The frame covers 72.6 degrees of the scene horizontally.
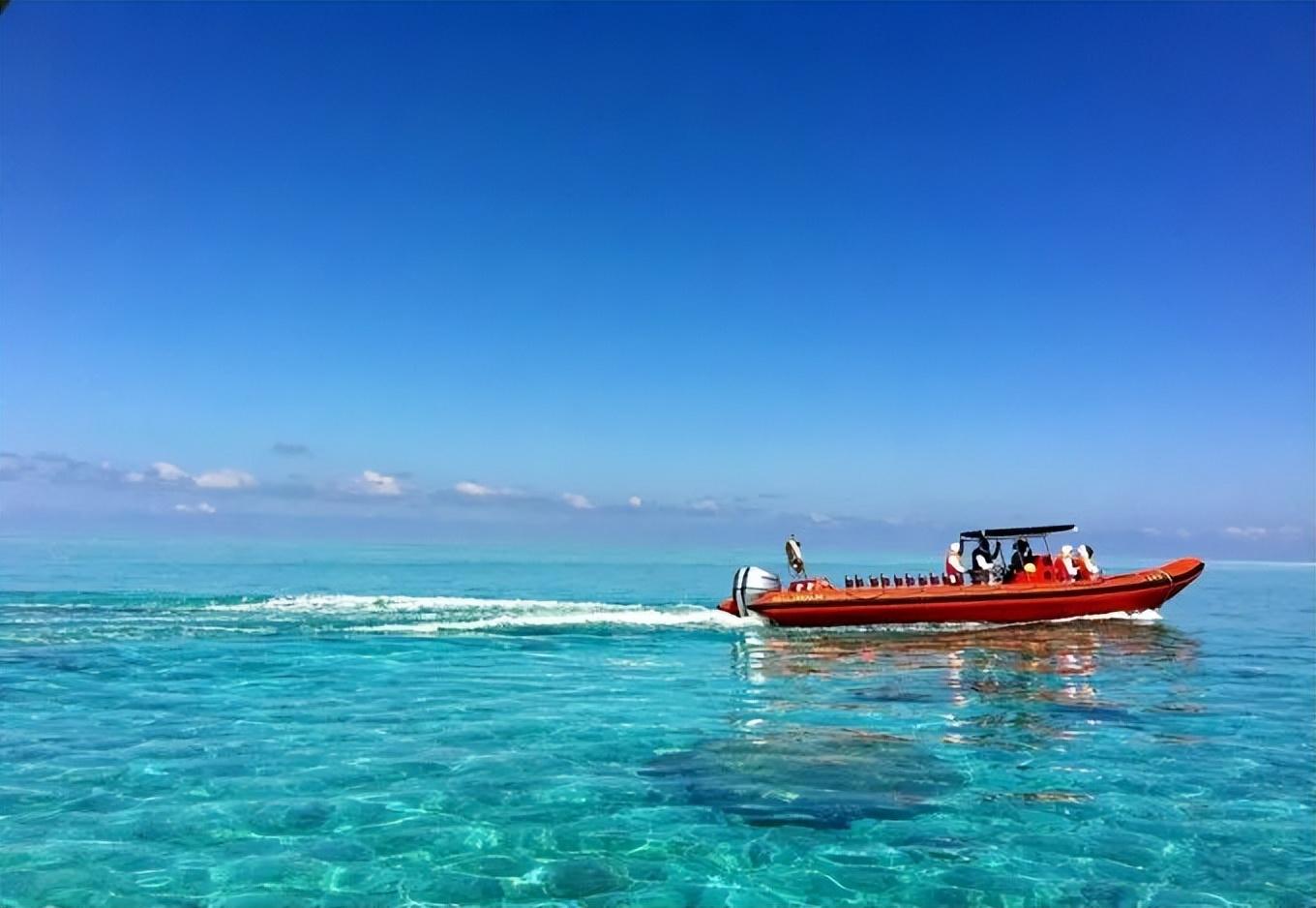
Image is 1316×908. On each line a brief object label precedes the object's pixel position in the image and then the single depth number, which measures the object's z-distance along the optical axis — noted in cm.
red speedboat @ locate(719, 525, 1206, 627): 2947
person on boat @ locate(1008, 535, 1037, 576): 3155
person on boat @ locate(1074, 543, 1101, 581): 3153
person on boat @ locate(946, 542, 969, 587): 3131
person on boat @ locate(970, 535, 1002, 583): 3097
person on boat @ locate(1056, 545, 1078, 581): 3127
